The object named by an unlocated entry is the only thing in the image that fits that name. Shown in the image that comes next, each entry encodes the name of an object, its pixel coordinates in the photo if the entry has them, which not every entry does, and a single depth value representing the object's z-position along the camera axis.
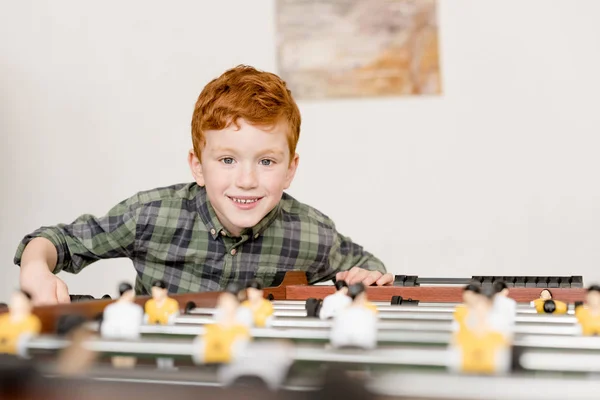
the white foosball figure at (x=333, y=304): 0.83
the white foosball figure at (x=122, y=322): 0.71
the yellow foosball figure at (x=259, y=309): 0.79
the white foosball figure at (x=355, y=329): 0.63
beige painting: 2.68
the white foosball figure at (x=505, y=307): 0.77
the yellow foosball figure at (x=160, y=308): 0.83
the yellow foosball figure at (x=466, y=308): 0.67
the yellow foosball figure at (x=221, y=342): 0.59
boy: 1.41
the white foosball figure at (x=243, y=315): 0.71
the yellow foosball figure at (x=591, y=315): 0.71
